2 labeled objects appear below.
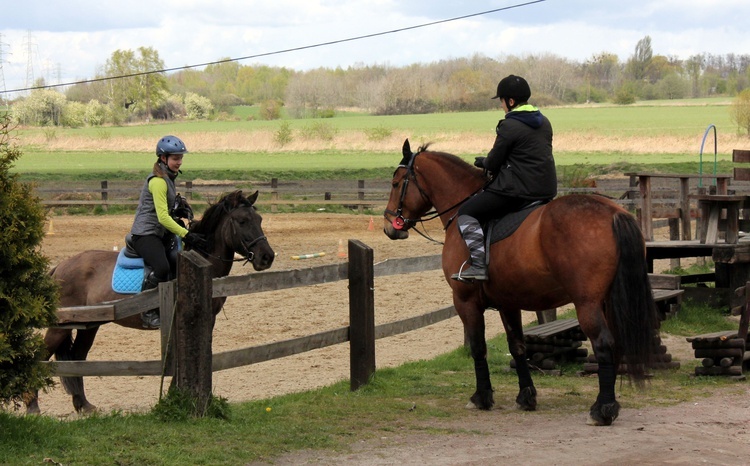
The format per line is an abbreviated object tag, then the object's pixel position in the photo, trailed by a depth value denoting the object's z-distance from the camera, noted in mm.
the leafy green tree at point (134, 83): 109188
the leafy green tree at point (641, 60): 155375
